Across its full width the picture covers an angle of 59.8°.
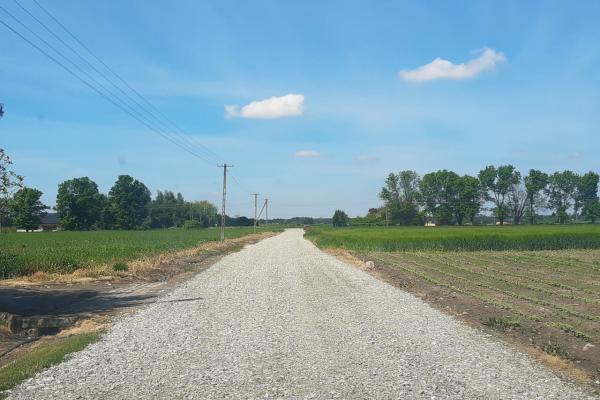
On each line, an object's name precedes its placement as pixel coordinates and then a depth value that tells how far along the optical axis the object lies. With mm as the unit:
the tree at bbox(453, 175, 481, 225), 134625
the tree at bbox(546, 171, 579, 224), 135625
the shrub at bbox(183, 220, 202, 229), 131475
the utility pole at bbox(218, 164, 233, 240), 59156
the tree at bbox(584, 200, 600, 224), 135750
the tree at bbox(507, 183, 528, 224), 133625
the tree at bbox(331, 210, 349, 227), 164250
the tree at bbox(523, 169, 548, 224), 133500
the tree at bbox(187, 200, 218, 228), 176750
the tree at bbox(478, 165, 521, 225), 133375
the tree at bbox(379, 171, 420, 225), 135250
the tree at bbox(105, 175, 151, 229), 131750
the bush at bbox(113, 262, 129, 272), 24242
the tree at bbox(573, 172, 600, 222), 135750
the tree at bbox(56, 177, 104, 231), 116875
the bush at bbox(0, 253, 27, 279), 22078
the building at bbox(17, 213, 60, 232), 134538
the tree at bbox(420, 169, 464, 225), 137750
